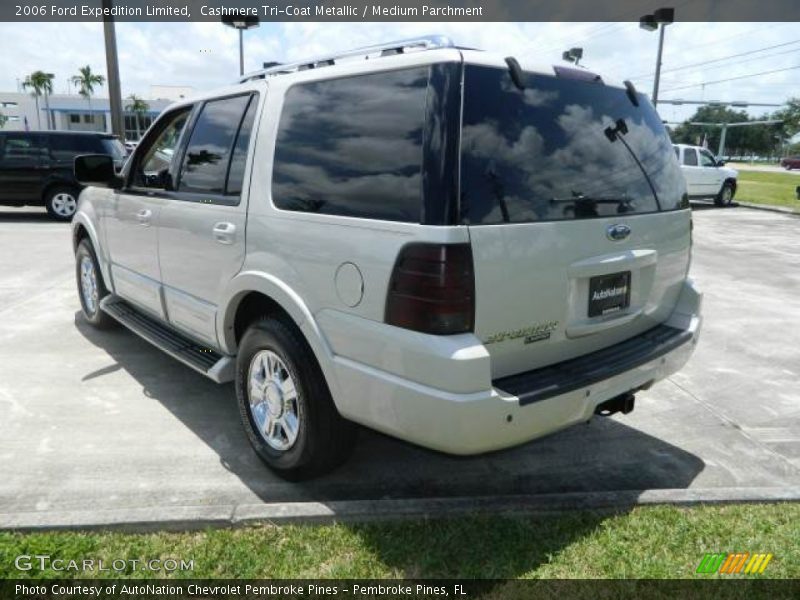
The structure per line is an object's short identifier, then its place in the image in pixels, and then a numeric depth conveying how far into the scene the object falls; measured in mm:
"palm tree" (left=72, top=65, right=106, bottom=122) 94594
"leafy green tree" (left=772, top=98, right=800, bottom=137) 87006
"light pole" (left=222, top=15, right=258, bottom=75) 14805
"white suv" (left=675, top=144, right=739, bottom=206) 19375
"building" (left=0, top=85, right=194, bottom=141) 80438
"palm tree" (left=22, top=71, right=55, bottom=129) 88750
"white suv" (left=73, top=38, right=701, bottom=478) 2441
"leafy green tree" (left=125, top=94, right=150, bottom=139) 79375
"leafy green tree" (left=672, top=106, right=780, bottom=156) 114750
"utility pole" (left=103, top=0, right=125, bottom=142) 15812
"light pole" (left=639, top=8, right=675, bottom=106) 19391
